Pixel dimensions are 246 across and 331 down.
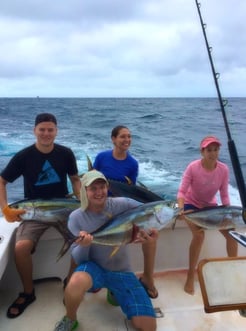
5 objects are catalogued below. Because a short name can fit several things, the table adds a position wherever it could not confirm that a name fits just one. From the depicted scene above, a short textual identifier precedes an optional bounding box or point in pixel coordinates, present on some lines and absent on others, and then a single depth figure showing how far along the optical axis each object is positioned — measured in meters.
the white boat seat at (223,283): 1.78
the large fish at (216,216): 2.64
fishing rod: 2.26
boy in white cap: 2.20
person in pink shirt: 2.86
